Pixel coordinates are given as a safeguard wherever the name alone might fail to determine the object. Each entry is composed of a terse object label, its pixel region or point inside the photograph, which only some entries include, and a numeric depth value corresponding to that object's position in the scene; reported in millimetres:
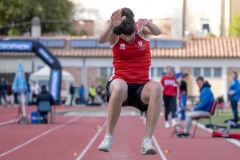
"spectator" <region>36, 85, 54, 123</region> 24000
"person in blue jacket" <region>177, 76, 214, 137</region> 16891
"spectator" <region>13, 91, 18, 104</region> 43716
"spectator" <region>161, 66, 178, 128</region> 20828
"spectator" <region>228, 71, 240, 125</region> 21781
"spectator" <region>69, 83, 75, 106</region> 45906
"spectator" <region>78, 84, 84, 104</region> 46375
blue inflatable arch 34031
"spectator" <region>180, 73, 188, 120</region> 24955
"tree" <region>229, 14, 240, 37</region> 61581
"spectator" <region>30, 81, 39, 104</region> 42562
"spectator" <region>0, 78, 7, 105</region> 42812
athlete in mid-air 8719
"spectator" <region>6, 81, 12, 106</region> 42969
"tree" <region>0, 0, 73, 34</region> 64438
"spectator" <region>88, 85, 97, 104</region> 46475
